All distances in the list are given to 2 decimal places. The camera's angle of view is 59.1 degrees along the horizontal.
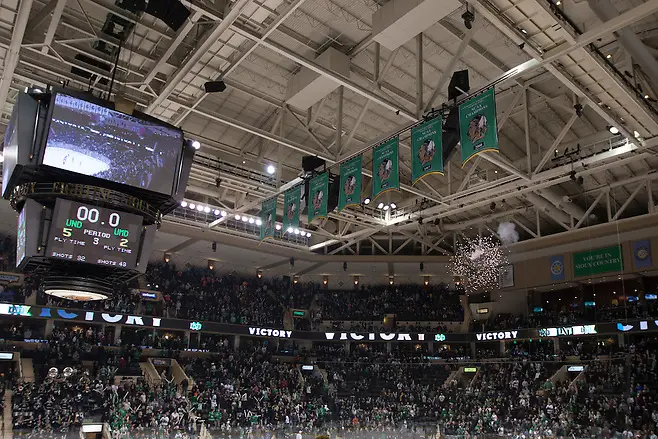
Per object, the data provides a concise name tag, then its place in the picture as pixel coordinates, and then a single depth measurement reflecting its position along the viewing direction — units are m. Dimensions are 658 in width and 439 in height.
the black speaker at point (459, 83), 15.20
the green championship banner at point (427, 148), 15.16
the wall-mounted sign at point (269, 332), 37.50
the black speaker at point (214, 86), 15.62
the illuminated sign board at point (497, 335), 35.34
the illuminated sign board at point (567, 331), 31.88
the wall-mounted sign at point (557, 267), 31.59
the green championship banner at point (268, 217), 22.20
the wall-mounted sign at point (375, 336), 39.00
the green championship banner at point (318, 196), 19.00
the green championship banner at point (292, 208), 20.27
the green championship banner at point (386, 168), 16.80
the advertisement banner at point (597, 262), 29.33
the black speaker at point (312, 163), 19.94
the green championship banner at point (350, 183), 17.80
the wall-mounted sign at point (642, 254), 28.22
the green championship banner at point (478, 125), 13.95
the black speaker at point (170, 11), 12.09
